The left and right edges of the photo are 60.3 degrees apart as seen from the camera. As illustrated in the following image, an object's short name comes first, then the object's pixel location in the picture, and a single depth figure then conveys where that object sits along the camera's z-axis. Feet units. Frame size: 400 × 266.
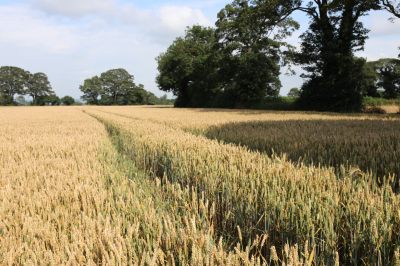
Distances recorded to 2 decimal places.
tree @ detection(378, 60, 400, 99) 180.14
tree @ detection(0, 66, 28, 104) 392.47
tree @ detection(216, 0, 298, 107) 124.77
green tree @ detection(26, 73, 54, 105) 401.70
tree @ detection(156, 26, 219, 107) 174.81
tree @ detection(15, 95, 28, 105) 367.11
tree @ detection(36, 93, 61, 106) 361.71
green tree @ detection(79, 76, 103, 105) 419.95
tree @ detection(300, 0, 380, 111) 84.94
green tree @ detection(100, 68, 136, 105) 412.59
